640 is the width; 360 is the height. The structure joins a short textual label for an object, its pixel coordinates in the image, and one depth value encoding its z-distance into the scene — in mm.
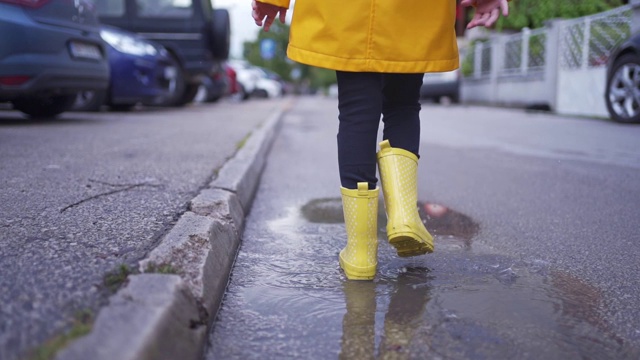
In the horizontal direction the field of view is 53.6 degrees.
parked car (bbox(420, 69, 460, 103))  18625
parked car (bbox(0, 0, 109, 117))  5145
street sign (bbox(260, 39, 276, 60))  44294
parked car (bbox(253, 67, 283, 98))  27906
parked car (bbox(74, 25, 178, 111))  8086
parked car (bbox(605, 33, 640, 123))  6957
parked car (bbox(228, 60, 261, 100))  21778
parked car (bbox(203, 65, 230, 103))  12445
